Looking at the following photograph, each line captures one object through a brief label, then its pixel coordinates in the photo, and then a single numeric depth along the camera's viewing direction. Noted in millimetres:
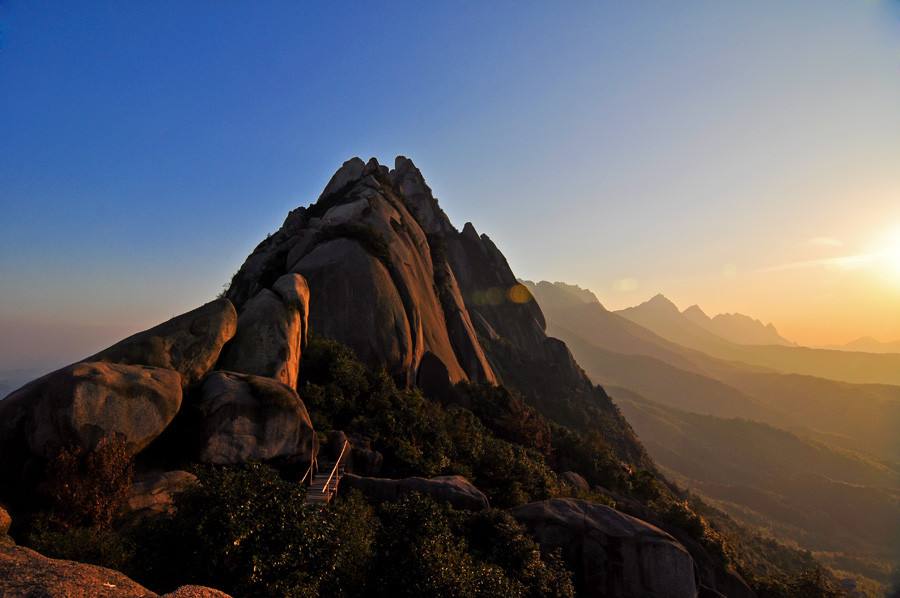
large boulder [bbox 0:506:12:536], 9988
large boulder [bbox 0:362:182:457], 12656
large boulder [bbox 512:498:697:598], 16953
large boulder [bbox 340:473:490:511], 17750
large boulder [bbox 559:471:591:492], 31477
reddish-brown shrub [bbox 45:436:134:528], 11430
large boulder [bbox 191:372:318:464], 15898
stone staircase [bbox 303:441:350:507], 14956
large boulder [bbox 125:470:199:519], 12711
